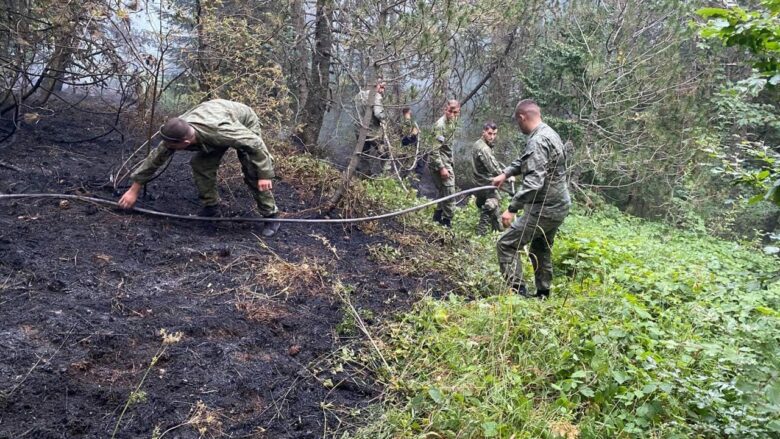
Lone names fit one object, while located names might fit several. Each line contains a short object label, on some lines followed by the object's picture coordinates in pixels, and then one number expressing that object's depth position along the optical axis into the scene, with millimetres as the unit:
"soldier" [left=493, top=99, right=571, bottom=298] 4875
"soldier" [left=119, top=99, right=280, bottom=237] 4839
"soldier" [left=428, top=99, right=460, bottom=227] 7277
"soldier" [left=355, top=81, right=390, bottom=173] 6480
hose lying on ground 4848
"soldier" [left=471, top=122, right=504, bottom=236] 7895
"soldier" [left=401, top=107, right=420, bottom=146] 6758
